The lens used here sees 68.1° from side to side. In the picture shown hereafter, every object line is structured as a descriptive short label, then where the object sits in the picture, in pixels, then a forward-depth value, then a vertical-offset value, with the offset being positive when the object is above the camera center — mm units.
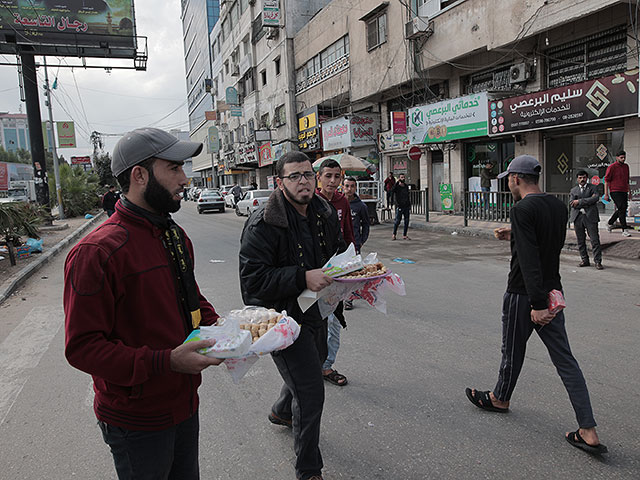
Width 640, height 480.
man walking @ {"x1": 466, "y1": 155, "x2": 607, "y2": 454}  3045 -712
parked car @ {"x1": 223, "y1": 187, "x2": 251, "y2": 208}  34381 -209
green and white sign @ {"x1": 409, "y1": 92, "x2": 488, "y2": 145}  16406 +2428
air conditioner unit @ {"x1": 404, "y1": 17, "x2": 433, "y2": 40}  17641 +5895
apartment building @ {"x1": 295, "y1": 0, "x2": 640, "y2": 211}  12758 +3522
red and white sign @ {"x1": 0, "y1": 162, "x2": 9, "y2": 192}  24328 +1685
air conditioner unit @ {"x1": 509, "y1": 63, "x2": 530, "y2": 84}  15367 +3540
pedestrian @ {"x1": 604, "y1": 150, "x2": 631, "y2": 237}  11547 -245
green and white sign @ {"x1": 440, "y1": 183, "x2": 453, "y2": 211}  18094 -392
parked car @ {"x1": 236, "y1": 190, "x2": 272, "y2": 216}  24105 -252
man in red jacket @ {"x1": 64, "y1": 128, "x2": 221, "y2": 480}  1617 -415
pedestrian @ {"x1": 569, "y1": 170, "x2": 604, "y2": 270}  8695 -659
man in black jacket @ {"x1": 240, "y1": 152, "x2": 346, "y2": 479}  2642 -457
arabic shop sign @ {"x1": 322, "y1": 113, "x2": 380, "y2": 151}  23484 +2984
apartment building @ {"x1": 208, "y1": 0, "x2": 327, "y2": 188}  32219 +9255
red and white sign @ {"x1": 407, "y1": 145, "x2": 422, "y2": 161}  18656 +1308
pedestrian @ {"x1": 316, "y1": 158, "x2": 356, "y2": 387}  4102 -321
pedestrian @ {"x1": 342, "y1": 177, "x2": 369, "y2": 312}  6863 -378
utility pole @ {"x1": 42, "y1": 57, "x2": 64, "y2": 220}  25094 +3278
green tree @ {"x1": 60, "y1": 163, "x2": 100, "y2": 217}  27156 +755
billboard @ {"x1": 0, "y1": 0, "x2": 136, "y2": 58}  23145 +9077
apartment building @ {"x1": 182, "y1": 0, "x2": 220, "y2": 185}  65500 +21456
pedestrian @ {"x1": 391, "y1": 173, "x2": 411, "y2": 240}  13898 -429
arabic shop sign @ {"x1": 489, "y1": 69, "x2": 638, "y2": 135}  11711 +2047
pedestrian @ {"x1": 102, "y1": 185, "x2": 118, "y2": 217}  19297 +112
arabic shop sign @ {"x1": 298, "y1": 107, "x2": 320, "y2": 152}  28172 +3814
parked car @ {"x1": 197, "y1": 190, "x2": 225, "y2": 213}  30016 -274
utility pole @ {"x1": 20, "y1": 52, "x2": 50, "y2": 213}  21953 +3123
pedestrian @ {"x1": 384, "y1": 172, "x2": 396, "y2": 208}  17781 +152
